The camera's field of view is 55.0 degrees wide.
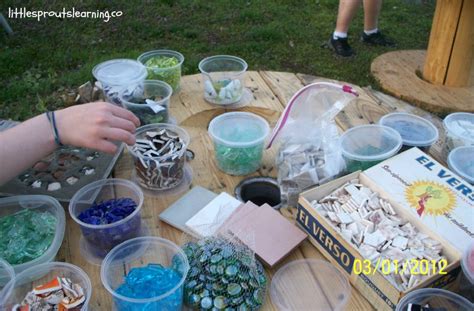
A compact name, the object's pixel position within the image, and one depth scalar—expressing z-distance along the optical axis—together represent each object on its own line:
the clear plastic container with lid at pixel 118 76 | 1.47
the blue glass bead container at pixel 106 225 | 1.01
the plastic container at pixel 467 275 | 0.90
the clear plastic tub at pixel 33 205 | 1.09
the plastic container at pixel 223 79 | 1.62
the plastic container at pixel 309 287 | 0.96
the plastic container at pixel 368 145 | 1.22
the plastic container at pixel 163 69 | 1.62
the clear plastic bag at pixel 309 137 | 1.19
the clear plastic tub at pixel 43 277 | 0.91
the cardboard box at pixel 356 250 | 0.91
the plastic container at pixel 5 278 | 0.88
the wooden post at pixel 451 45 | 2.60
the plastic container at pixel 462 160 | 1.25
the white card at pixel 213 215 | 1.08
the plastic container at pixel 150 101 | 1.40
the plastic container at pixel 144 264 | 0.86
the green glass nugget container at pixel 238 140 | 1.27
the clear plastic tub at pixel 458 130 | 1.34
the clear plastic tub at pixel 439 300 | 0.89
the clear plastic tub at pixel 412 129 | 1.31
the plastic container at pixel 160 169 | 1.19
